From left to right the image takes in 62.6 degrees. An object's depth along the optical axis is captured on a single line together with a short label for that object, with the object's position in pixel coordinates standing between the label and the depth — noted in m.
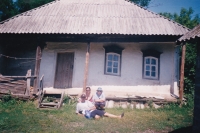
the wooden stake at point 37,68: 8.97
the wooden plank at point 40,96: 8.23
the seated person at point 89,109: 6.56
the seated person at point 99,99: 6.99
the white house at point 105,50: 9.34
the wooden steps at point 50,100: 8.08
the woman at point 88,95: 7.14
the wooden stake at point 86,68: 8.90
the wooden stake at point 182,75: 8.60
